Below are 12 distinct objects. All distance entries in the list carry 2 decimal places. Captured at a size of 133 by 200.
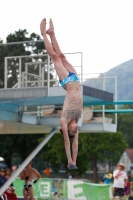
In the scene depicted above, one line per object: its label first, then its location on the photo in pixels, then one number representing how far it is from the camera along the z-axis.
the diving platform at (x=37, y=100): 17.88
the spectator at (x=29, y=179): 21.55
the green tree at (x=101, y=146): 61.78
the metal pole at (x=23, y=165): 20.08
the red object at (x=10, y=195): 20.58
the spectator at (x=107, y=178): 38.44
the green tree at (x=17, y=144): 60.38
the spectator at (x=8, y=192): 20.59
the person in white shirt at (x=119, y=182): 22.56
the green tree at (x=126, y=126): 113.12
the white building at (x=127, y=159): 134.75
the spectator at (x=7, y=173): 21.69
